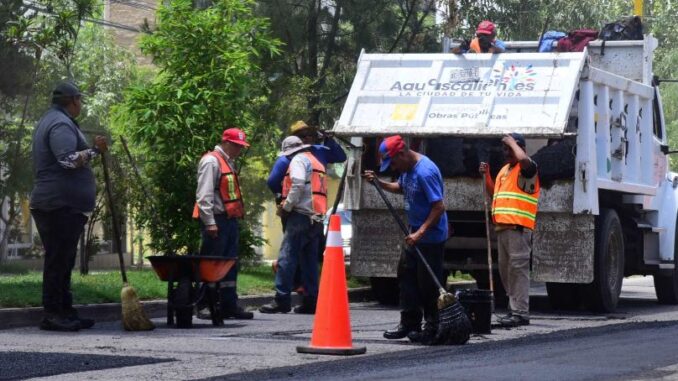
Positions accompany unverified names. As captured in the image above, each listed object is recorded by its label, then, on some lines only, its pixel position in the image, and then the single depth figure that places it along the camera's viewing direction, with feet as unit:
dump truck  49.06
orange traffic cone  34.17
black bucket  40.32
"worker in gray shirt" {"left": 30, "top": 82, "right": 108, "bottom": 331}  40.14
